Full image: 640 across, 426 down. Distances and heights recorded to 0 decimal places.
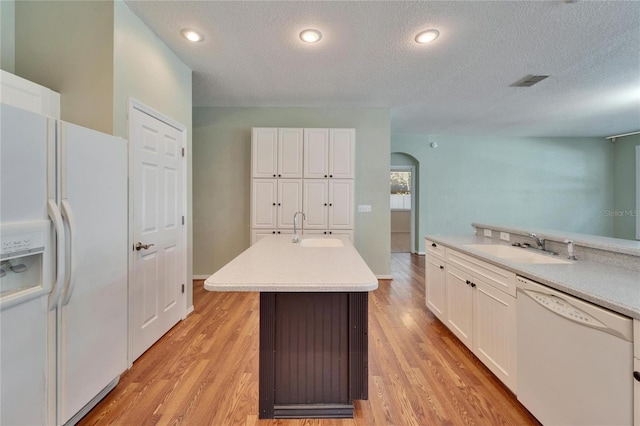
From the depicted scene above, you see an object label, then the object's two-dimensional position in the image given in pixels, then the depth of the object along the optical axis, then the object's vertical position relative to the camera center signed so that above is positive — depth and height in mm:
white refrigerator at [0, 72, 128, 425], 1113 -263
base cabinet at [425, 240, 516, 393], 1618 -705
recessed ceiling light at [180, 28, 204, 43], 2260 +1561
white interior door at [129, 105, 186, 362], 2053 -148
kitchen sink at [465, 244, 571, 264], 1868 -328
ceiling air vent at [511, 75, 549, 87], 3090 +1598
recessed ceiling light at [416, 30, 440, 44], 2246 +1546
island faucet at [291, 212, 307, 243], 2347 -240
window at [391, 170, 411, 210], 10312 +847
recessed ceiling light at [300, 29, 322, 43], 2258 +1555
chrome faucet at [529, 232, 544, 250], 2104 -226
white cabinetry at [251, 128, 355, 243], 3773 +472
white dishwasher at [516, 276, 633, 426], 1008 -658
